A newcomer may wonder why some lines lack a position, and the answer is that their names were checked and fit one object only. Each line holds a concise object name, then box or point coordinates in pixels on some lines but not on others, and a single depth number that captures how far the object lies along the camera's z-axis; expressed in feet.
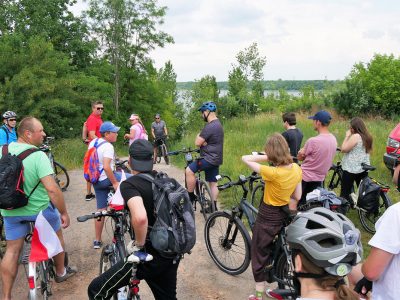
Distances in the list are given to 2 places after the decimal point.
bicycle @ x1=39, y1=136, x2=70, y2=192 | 25.58
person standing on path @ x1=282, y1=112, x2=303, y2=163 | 19.97
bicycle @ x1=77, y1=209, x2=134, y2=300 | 11.14
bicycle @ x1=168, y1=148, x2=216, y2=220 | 20.80
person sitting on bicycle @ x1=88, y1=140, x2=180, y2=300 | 8.87
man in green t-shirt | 11.47
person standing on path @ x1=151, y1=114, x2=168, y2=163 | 42.98
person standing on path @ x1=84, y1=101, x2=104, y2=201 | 24.16
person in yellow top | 11.50
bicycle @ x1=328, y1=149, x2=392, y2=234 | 17.77
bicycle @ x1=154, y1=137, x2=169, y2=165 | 42.17
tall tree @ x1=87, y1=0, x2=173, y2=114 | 83.82
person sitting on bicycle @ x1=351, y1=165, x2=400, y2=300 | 6.37
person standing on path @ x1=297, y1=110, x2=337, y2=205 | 16.34
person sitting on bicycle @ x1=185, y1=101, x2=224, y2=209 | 18.75
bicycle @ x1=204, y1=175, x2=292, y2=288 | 12.20
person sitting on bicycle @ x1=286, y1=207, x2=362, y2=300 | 5.35
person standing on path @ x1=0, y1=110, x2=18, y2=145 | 20.40
